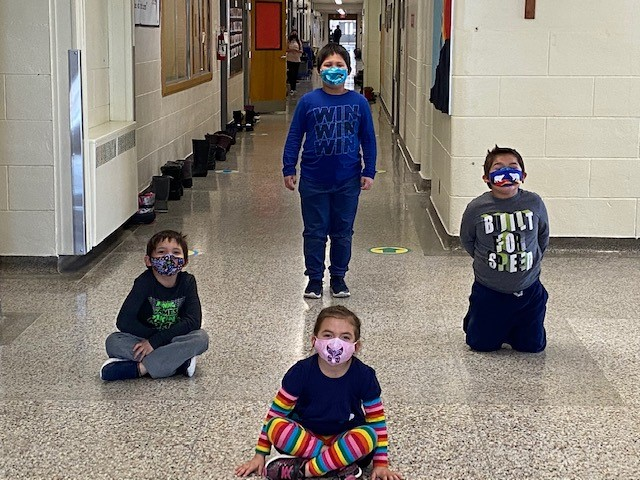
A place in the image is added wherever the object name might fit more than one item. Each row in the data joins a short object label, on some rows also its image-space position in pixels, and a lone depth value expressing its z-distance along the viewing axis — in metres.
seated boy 4.27
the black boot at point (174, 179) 9.09
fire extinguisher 13.38
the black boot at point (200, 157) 10.77
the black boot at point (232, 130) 14.05
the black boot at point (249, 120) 16.03
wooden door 19.00
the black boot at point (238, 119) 15.59
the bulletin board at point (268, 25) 18.97
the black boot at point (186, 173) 9.73
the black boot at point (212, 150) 11.16
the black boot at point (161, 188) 8.70
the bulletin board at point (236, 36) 15.27
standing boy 5.62
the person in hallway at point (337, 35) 36.88
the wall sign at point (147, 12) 7.99
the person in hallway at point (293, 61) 25.30
